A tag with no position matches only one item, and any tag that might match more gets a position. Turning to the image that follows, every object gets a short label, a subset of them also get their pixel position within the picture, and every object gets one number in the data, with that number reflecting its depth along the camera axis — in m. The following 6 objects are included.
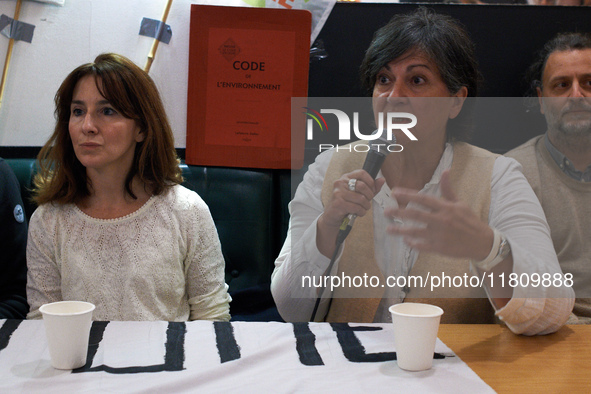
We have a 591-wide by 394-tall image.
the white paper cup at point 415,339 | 0.79
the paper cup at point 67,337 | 0.77
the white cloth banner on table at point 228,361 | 0.74
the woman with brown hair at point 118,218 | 1.29
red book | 1.71
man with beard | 1.21
